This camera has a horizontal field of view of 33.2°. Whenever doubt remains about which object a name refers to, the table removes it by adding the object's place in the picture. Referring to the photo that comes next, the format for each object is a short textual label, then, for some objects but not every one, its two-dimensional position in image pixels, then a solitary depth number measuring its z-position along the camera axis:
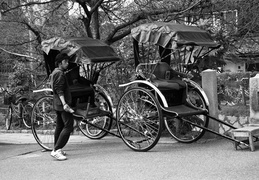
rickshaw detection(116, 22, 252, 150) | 7.91
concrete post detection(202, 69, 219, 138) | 8.82
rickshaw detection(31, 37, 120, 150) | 8.34
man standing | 7.61
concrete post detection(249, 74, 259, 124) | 8.32
